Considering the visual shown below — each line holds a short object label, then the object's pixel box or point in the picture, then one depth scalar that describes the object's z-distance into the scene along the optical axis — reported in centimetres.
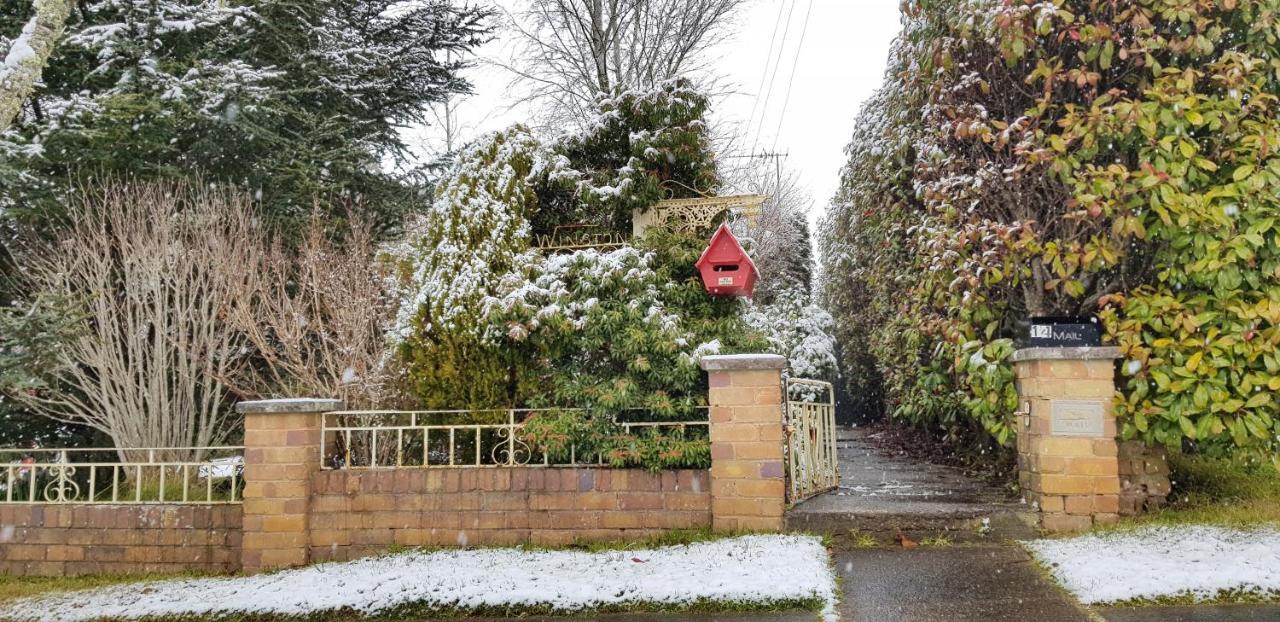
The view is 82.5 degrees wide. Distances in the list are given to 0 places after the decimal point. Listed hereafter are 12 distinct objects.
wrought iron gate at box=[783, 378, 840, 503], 555
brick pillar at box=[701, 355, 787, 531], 507
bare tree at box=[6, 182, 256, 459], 722
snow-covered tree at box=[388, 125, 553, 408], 579
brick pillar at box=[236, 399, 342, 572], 521
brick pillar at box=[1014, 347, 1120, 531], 488
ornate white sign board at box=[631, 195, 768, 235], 622
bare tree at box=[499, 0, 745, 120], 1206
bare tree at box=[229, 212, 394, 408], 731
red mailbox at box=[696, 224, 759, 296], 569
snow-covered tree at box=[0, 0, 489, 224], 809
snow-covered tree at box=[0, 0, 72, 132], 561
